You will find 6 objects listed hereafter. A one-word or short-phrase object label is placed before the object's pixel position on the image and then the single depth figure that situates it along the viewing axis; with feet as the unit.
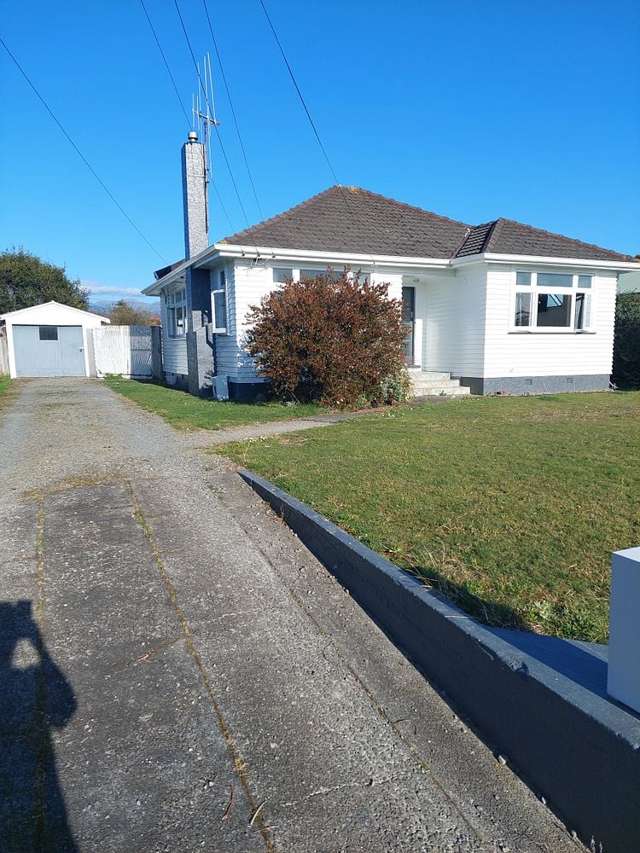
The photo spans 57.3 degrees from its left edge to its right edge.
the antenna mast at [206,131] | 56.85
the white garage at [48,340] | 84.53
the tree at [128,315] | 143.29
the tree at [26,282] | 144.97
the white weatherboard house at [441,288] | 45.03
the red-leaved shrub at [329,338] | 37.06
